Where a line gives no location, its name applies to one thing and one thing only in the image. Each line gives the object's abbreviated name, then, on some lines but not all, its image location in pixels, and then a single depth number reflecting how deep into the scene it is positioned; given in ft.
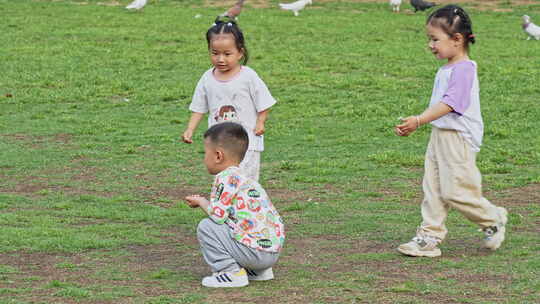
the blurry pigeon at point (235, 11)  65.98
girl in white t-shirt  20.79
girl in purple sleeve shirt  19.84
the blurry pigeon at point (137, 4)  72.90
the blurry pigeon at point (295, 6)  72.43
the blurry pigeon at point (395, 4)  73.77
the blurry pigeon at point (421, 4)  71.15
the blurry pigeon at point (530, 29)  60.54
